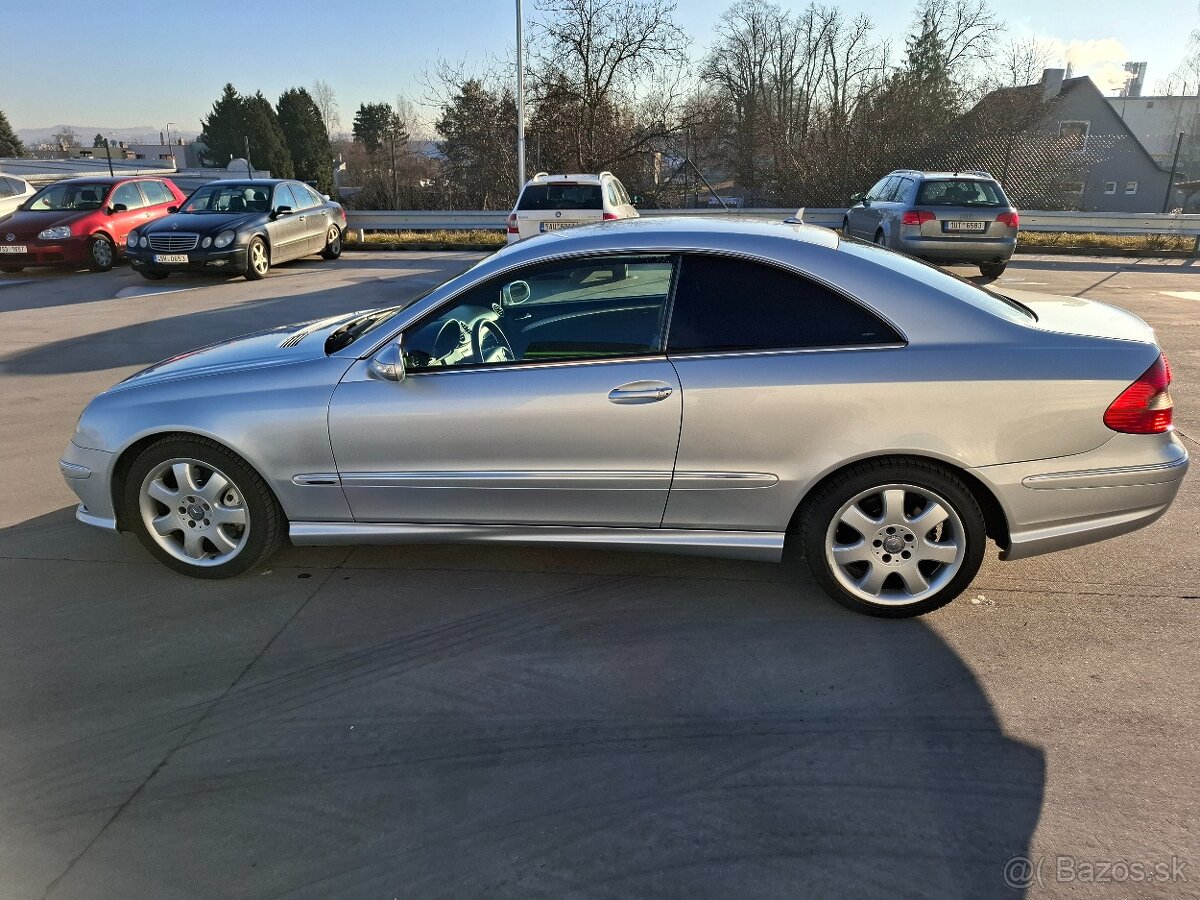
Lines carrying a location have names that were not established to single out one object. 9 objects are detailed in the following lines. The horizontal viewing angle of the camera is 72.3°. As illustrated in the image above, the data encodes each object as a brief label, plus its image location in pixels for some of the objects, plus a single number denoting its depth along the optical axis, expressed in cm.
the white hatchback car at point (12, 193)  1862
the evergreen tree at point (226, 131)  5975
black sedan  1311
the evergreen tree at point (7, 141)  6122
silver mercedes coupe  324
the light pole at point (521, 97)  2105
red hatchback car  1430
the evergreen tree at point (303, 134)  5997
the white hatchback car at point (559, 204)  1229
